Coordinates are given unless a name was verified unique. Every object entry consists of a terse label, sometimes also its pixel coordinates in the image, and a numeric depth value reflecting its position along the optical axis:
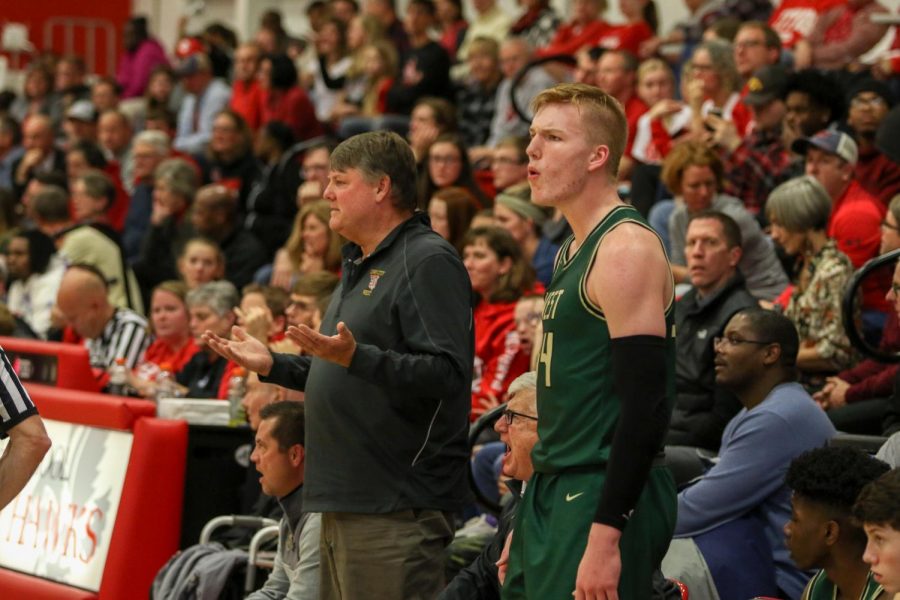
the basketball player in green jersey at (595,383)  6.91
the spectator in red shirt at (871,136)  16.50
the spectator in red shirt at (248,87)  29.84
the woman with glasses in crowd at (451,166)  20.36
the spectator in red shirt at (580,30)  25.97
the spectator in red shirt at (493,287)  16.05
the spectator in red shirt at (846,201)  15.29
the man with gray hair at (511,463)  9.50
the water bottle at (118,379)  16.56
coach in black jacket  9.42
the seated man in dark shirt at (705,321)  13.48
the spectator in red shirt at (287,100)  28.36
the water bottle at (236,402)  14.21
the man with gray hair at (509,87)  24.03
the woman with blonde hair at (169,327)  18.78
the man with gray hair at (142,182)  26.67
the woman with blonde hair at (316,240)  18.78
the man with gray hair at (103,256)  22.47
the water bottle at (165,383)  15.89
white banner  13.54
